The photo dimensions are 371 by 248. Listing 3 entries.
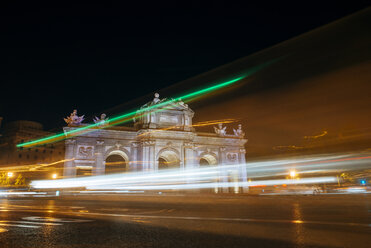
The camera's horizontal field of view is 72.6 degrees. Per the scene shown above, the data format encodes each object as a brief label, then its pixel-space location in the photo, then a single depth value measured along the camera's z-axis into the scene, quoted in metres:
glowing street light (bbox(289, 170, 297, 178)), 34.56
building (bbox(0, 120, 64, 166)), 68.81
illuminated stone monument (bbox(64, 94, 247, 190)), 34.75
